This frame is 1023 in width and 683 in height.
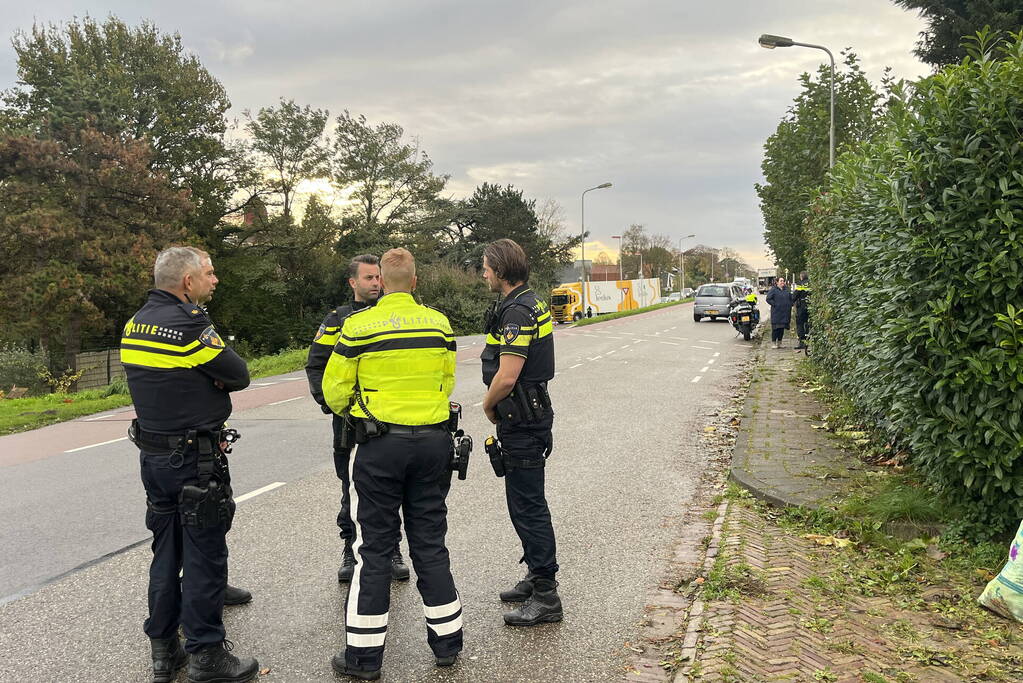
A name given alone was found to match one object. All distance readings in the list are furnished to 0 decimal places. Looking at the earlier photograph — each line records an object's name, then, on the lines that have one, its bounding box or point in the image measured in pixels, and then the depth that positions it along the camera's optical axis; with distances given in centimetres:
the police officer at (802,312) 1762
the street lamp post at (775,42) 1761
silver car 3441
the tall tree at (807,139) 2155
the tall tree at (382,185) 4159
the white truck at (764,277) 6681
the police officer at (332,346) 458
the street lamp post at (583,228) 4034
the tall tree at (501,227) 5809
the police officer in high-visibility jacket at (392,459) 347
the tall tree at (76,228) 2495
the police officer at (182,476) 349
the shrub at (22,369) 2344
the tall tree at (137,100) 2783
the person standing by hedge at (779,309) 1942
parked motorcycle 2395
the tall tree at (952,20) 2291
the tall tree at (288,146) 3853
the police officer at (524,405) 397
